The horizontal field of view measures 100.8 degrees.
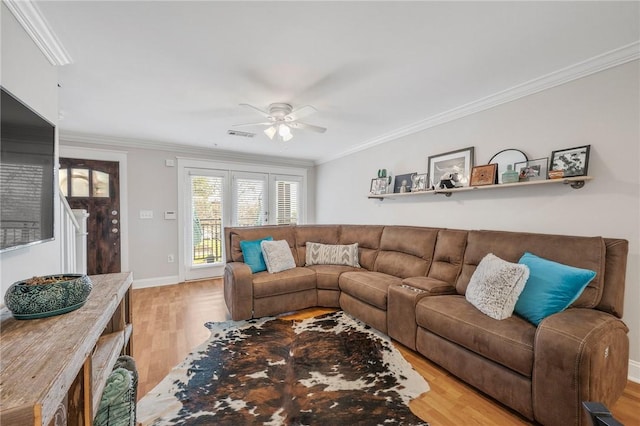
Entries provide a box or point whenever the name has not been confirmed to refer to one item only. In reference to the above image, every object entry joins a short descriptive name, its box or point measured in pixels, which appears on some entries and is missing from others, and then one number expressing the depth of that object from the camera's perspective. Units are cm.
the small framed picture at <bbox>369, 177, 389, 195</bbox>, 396
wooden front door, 387
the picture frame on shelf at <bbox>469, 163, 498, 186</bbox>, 263
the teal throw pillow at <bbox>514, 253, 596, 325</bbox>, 167
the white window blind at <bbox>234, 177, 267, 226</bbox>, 514
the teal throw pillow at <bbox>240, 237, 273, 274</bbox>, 324
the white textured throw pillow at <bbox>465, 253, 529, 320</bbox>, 181
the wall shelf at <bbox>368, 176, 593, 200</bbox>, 210
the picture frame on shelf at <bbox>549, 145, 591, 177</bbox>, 208
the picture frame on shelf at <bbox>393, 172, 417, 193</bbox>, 362
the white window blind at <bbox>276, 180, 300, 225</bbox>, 564
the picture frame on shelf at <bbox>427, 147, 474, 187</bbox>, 295
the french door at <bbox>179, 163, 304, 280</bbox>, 471
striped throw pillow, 362
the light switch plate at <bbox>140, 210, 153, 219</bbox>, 431
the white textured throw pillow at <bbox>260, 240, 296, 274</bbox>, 324
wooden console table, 59
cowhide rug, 157
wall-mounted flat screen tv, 121
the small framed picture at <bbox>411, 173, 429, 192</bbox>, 341
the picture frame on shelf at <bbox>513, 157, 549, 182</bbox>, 235
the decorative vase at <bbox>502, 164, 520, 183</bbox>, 244
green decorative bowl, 98
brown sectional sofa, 140
